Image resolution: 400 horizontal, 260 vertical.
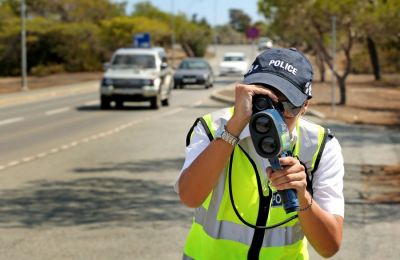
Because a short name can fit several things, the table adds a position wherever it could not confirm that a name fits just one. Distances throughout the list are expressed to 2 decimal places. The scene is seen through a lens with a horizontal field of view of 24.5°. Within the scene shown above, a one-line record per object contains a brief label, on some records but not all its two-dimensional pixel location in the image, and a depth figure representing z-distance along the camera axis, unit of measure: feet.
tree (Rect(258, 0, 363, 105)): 92.53
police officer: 9.14
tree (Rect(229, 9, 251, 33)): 634.64
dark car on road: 150.41
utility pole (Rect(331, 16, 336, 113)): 79.80
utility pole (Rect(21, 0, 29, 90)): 134.00
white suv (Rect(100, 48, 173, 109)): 93.50
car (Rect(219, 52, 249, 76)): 204.40
